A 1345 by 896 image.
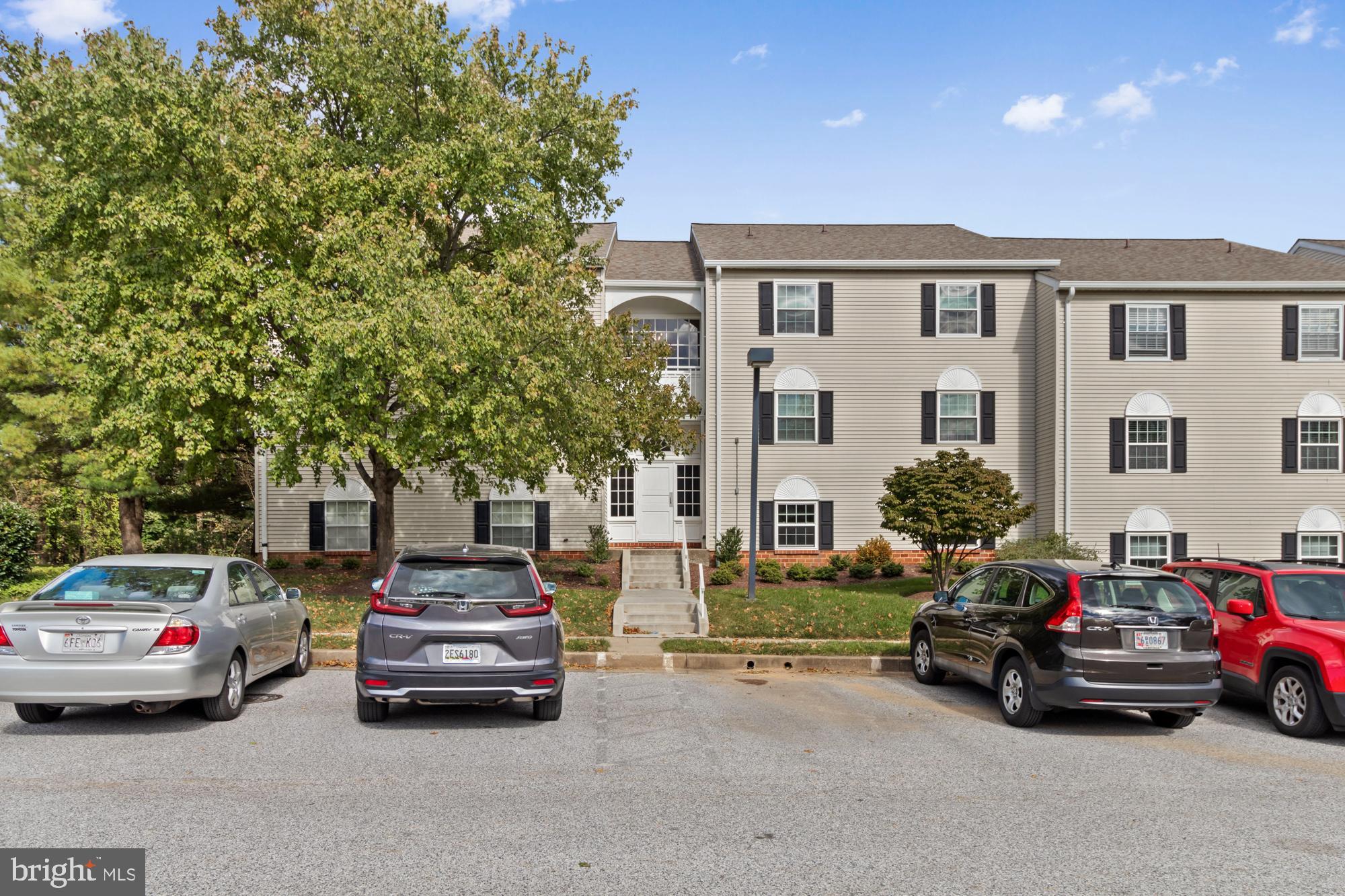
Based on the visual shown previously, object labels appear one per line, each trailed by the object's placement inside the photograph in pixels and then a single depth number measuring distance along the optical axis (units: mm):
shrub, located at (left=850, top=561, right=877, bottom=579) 23938
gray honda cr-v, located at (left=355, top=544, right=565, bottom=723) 8469
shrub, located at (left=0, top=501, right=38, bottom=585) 19562
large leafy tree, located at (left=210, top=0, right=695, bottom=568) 16266
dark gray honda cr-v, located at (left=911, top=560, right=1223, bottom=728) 8867
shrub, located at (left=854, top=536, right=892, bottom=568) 24188
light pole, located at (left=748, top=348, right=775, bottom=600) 17578
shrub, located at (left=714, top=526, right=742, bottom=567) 24188
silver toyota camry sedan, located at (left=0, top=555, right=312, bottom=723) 7988
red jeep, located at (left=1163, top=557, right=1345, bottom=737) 9109
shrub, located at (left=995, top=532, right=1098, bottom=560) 21625
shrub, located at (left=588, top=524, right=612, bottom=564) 24828
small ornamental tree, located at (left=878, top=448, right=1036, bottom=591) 19922
